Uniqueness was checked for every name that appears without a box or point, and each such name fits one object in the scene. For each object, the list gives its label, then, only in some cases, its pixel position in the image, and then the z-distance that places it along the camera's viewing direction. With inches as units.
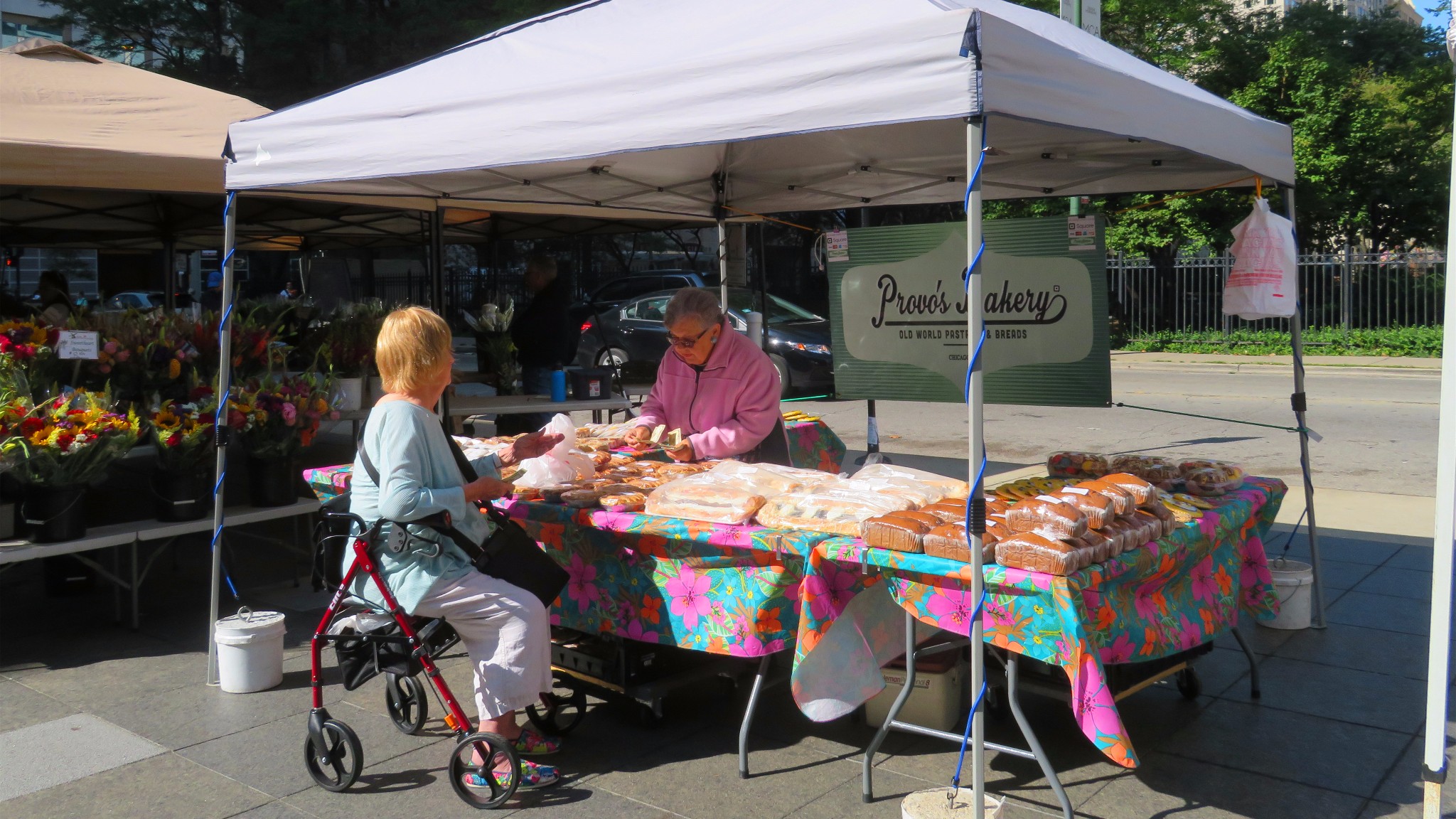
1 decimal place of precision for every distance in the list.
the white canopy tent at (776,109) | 120.9
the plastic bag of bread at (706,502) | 146.9
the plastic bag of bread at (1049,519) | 123.1
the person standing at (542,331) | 356.2
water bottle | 346.3
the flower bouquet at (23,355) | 202.8
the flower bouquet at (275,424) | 227.1
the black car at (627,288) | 709.3
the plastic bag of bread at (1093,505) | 128.0
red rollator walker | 137.3
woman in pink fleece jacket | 200.8
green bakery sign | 204.4
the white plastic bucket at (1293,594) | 202.7
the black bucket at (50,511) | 203.3
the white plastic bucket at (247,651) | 180.4
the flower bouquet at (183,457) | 217.9
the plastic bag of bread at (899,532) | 128.3
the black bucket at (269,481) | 236.2
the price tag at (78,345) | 206.7
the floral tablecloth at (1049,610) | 118.3
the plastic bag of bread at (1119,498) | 134.8
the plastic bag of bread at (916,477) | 153.4
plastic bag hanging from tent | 194.7
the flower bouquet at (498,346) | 341.1
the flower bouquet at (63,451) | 197.2
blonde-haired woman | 137.0
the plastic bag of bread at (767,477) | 156.3
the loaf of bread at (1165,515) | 140.4
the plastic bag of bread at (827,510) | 140.2
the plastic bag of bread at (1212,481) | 167.5
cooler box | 147.6
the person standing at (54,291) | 361.4
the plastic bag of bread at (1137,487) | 141.5
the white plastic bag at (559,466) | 171.3
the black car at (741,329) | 605.9
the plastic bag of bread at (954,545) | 124.6
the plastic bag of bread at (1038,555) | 117.8
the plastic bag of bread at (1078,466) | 175.6
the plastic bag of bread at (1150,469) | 169.8
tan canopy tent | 245.6
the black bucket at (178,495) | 222.2
